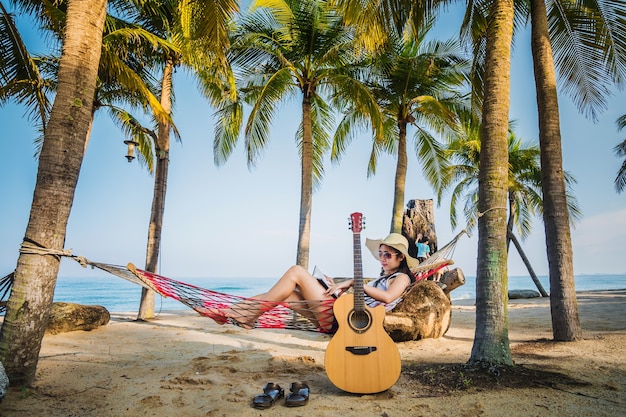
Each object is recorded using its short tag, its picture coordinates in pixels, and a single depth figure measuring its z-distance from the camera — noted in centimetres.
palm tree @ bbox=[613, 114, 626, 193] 1454
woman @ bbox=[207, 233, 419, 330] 312
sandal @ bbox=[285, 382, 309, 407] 246
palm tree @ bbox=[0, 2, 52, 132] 543
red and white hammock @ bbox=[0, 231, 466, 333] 284
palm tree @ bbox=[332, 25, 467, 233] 838
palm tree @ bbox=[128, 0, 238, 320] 668
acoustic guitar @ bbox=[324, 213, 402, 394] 266
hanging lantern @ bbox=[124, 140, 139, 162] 736
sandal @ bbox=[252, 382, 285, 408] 243
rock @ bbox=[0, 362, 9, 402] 227
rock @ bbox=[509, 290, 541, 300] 1372
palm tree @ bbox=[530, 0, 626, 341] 430
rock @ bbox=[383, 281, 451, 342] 463
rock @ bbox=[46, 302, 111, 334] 513
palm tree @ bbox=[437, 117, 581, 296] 1377
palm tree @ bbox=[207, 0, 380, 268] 709
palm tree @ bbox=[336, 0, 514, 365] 308
